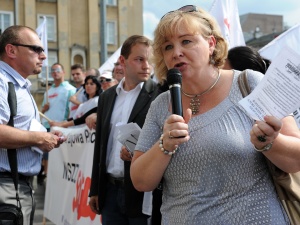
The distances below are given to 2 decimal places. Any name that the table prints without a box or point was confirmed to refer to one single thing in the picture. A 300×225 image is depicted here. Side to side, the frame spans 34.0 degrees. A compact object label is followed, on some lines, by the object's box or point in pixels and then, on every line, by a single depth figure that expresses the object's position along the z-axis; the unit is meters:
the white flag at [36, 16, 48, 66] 10.17
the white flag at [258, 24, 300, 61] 5.43
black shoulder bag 3.31
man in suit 3.73
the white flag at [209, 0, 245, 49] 5.98
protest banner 5.26
